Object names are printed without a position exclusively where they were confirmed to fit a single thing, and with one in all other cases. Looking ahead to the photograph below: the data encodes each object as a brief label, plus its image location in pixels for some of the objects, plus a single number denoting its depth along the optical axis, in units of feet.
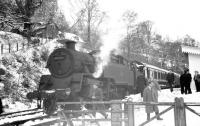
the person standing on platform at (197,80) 57.77
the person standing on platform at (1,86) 47.93
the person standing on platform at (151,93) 35.96
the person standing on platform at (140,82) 66.94
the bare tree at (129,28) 115.24
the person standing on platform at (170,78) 68.96
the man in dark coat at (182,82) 56.99
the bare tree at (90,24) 103.81
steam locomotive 37.65
